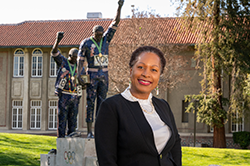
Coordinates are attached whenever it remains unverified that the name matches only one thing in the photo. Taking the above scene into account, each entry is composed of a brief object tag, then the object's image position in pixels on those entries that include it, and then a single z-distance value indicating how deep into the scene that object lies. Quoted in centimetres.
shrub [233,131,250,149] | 2609
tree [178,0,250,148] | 2144
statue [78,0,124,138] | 802
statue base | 709
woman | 268
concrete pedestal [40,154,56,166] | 820
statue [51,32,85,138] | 892
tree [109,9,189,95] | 2612
